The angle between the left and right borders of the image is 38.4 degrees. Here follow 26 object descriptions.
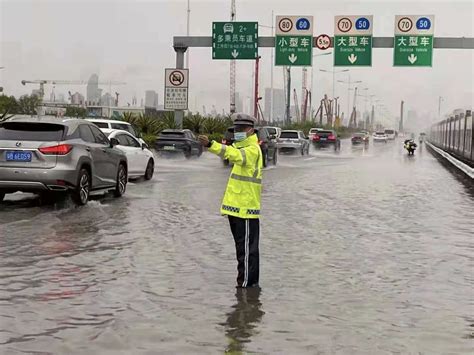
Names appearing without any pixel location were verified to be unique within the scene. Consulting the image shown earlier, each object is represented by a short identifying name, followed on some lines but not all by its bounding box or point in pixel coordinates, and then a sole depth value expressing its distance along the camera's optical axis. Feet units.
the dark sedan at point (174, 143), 106.11
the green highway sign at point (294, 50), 120.47
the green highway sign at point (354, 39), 119.96
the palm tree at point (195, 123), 152.97
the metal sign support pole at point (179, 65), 118.73
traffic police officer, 21.15
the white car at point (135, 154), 58.59
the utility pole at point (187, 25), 178.05
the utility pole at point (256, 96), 201.57
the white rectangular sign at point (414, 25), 118.73
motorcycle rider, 146.92
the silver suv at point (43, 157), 38.29
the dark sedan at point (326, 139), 174.91
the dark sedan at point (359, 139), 240.12
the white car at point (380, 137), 267.80
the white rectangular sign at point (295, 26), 120.16
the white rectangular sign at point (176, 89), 121.70
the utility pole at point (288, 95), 250.84
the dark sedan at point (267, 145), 87.76
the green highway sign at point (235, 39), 118.83
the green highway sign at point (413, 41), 118.62
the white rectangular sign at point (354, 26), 119.65
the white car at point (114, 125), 80.25
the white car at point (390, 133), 310.94
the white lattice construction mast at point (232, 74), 197.06
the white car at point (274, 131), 140.36
